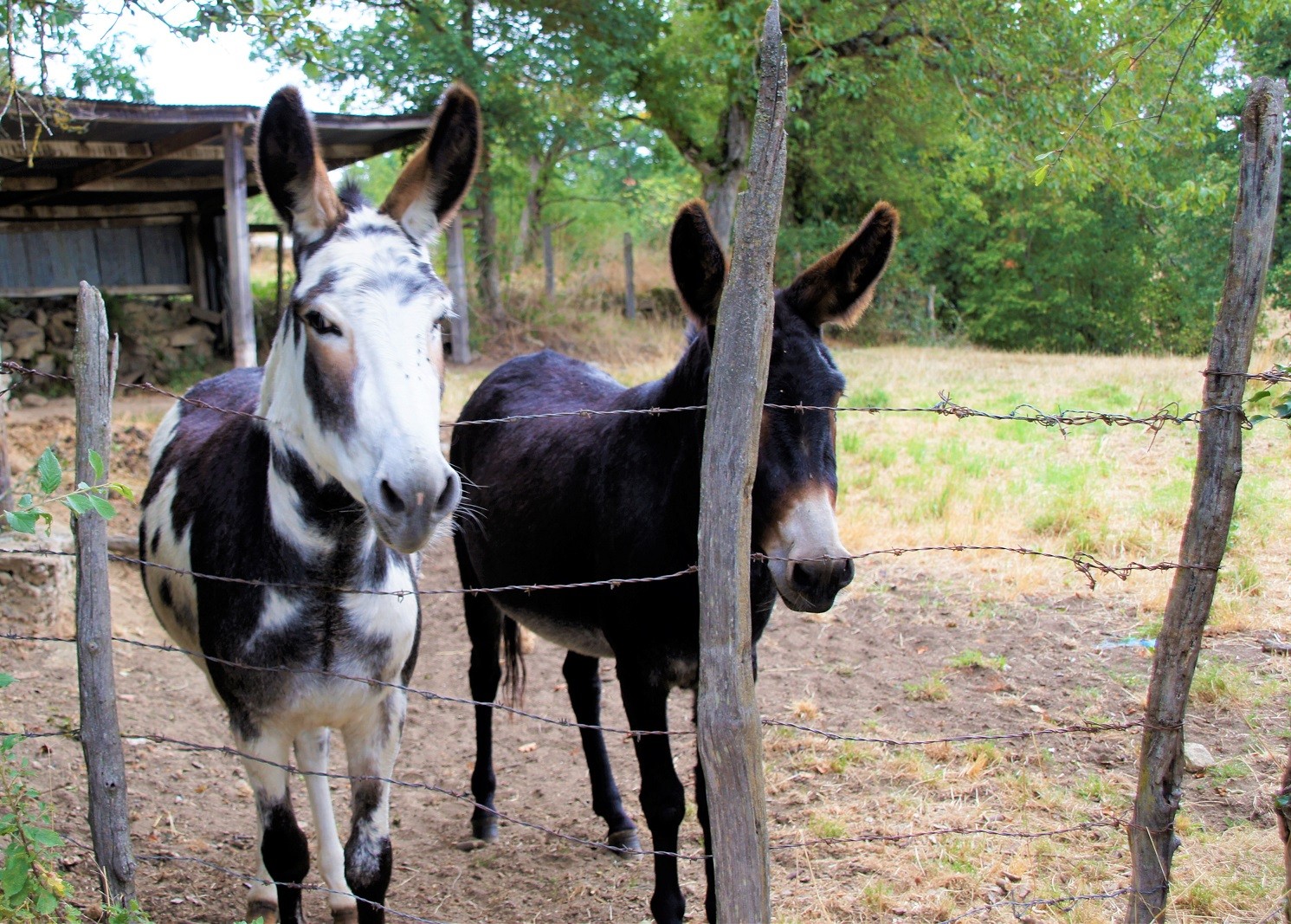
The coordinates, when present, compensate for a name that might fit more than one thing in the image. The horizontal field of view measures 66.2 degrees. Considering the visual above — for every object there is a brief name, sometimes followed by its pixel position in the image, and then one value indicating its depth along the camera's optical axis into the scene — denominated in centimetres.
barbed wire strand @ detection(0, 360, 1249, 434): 210
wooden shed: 944
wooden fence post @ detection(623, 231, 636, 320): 1844
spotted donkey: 214
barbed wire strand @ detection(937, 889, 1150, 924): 290
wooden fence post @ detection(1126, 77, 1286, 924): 201
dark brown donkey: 244
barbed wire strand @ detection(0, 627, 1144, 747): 226
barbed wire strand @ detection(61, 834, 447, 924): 250
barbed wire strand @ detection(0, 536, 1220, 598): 210
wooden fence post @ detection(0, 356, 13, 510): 559
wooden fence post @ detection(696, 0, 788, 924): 195
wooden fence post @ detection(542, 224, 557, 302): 1767
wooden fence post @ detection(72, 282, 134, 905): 238
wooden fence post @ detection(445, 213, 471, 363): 1465
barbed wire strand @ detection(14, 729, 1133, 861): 231
